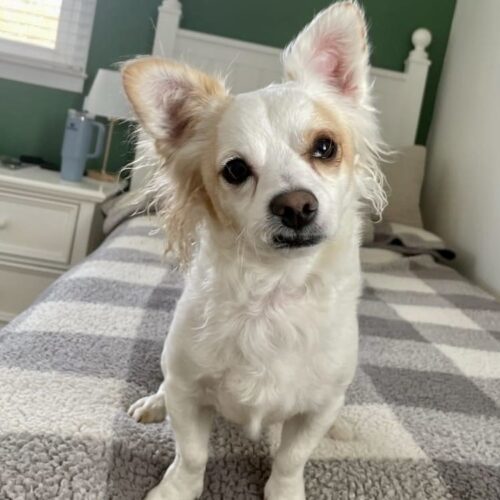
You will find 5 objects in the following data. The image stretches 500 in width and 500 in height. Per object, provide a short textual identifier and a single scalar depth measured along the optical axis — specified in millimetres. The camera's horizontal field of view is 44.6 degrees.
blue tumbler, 2559
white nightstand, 2383
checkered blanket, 740
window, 2852
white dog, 761
